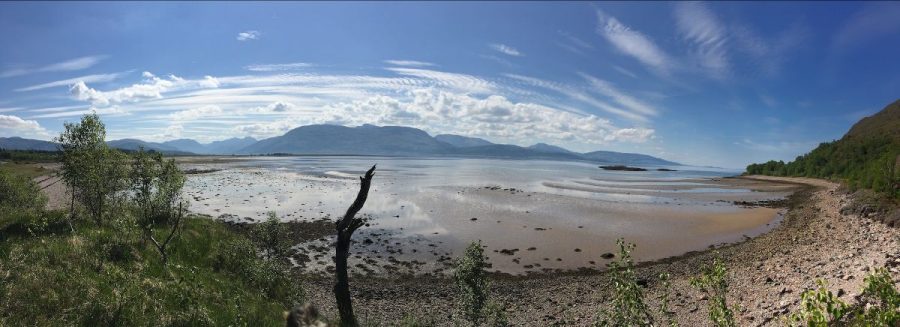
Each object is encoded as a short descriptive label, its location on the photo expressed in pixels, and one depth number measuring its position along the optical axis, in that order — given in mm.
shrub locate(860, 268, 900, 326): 5586
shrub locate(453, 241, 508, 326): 15023
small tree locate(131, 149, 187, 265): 22953
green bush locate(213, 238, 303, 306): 20562
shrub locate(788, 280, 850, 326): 5264
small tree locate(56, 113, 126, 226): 23281
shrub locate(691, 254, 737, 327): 7695
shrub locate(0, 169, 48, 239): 29681
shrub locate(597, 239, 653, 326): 9148
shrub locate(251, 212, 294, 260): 24703
